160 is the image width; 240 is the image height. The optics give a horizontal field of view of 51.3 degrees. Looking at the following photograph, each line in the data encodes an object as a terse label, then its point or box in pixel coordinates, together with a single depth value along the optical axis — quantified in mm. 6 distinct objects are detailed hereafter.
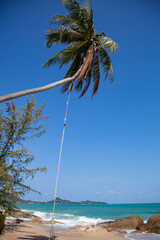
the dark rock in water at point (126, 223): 14766
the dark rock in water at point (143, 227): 12914
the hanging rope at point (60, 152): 5702
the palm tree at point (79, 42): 8180
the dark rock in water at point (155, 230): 11630
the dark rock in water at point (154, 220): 13438
